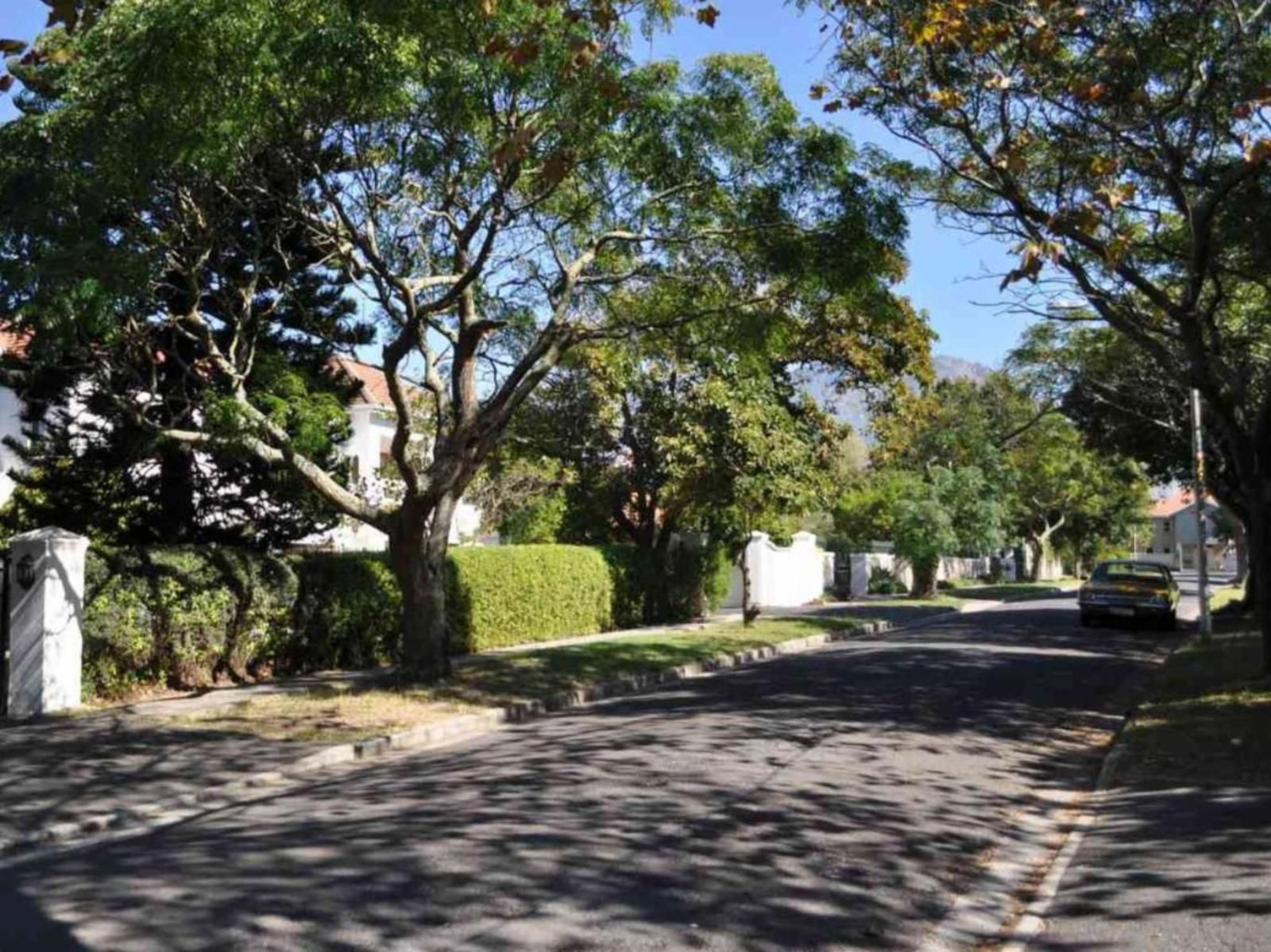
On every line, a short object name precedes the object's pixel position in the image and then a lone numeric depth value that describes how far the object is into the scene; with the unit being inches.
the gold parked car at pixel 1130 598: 1034.7
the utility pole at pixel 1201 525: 839.7
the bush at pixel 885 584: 1855.3
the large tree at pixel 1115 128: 430.3
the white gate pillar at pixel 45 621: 488.4
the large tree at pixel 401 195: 408.2
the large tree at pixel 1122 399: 1037.2
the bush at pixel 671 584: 1041.5
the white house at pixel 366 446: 861.8
